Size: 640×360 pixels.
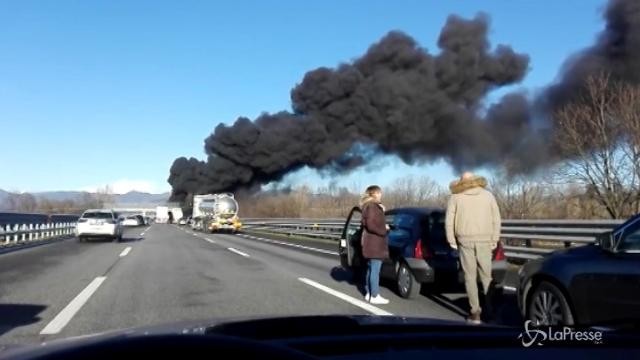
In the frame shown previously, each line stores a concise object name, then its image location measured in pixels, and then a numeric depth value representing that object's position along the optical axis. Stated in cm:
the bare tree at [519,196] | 2138
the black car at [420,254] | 938
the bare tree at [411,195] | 3774
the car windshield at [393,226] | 775
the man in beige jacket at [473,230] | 775
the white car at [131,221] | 6829
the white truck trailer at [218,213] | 4288
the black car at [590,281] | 571
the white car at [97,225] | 2827
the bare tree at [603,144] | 1800
